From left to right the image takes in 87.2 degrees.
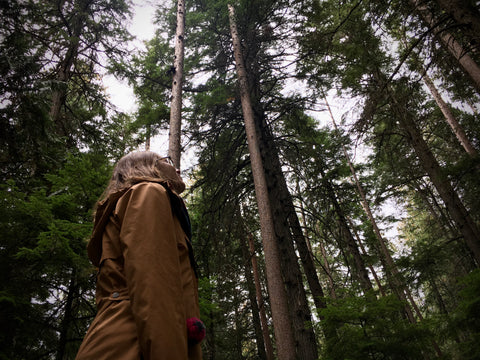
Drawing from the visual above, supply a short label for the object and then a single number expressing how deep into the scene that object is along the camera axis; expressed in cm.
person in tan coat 116
